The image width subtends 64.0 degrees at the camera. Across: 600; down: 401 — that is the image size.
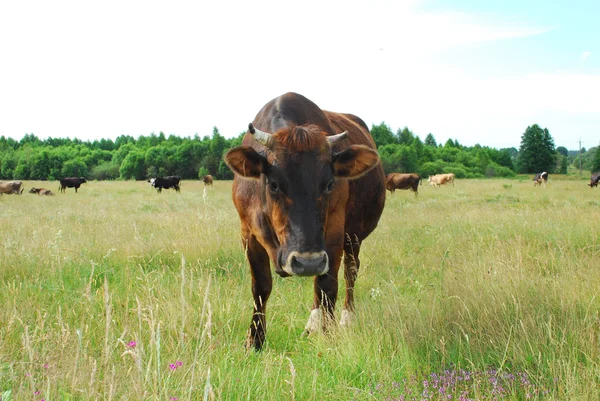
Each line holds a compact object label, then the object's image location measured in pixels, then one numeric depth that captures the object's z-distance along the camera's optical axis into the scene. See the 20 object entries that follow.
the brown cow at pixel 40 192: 35.47
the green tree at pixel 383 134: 102.94
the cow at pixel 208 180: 51.30
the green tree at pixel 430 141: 142.30
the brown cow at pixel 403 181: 34.06
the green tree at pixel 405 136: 110.12
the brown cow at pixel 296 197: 3.62
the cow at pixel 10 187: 35.93
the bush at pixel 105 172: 108.31
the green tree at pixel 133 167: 104.59
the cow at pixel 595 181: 38.57
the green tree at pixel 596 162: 84.39
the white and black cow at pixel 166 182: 44.07
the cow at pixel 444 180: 50.41
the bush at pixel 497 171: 93.45
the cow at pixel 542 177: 46.40
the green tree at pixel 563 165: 102.56
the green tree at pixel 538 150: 97.81
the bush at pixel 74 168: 101.38
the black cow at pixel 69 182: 45.12
